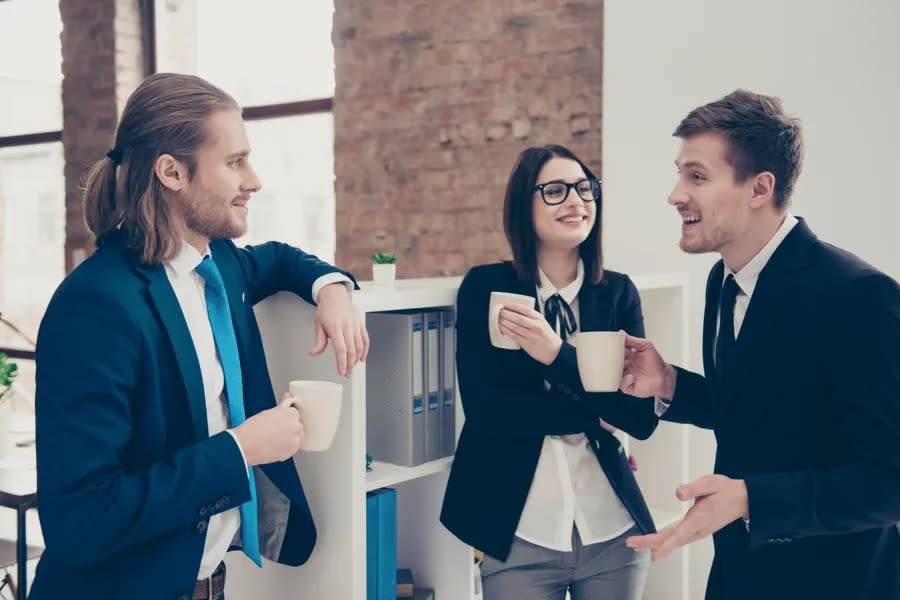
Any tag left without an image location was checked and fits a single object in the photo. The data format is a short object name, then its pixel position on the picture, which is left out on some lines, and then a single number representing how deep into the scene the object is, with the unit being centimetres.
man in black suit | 117
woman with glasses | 161
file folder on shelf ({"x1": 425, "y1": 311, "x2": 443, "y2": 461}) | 183
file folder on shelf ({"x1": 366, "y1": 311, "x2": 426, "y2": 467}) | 179
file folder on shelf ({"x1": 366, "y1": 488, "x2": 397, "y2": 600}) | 169
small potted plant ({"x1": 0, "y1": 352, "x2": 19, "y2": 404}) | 274
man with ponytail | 111
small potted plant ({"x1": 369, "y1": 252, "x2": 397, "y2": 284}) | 203
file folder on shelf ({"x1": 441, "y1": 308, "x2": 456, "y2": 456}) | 188
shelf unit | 157
